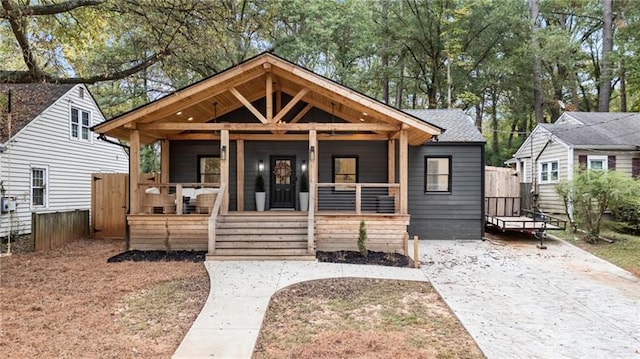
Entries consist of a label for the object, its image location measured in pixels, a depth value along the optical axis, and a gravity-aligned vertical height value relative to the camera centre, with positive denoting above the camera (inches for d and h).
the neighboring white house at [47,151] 449.4 +39.9
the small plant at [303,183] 481.4 -1.8
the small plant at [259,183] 477.1 -2.6
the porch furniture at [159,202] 374.9 -20.7
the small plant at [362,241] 347.2 -54.3
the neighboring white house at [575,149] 547.8 +51.0
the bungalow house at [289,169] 357.1 +15.1
